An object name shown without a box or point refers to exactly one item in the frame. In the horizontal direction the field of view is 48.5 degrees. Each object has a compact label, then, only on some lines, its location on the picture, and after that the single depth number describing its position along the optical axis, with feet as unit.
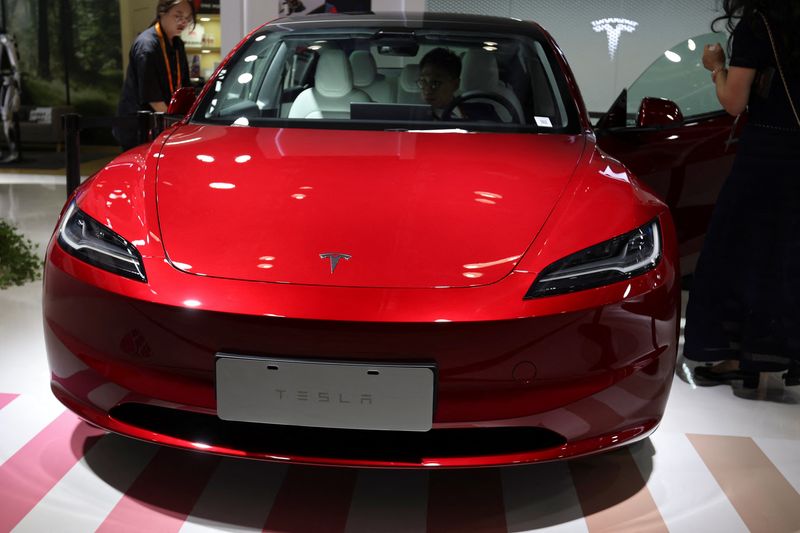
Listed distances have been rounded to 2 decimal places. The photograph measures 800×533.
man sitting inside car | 8.13
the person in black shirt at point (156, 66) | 13.78
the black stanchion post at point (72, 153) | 12.41
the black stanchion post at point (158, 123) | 9.17
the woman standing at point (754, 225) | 7.84
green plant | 12.21
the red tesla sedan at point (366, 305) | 5.05
